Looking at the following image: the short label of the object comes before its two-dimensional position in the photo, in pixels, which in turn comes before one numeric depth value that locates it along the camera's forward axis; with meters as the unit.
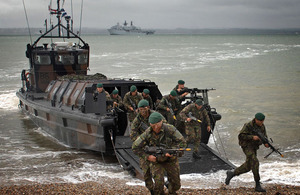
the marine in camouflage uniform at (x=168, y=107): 9.45
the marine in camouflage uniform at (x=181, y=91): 9.95
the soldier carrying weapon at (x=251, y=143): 6.75
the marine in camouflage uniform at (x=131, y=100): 9.44
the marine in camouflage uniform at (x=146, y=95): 9.78
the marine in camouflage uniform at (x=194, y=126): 8.66
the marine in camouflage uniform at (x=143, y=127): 6.08
